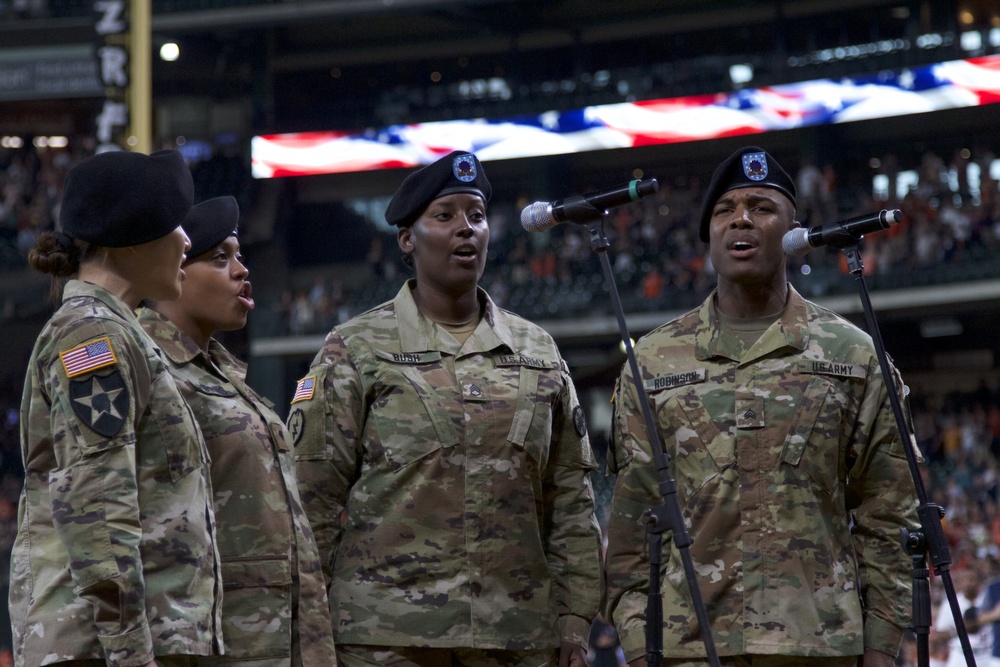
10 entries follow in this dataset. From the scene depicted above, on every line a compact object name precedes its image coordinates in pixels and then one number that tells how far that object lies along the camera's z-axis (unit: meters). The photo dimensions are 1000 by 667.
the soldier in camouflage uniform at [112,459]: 5.70
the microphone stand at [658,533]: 6.54
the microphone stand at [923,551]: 6.70
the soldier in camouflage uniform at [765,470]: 7.67
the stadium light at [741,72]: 45.73
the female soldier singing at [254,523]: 6.96
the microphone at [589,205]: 7.12
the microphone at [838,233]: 7.22
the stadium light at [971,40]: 41.53
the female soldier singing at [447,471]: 7.98
